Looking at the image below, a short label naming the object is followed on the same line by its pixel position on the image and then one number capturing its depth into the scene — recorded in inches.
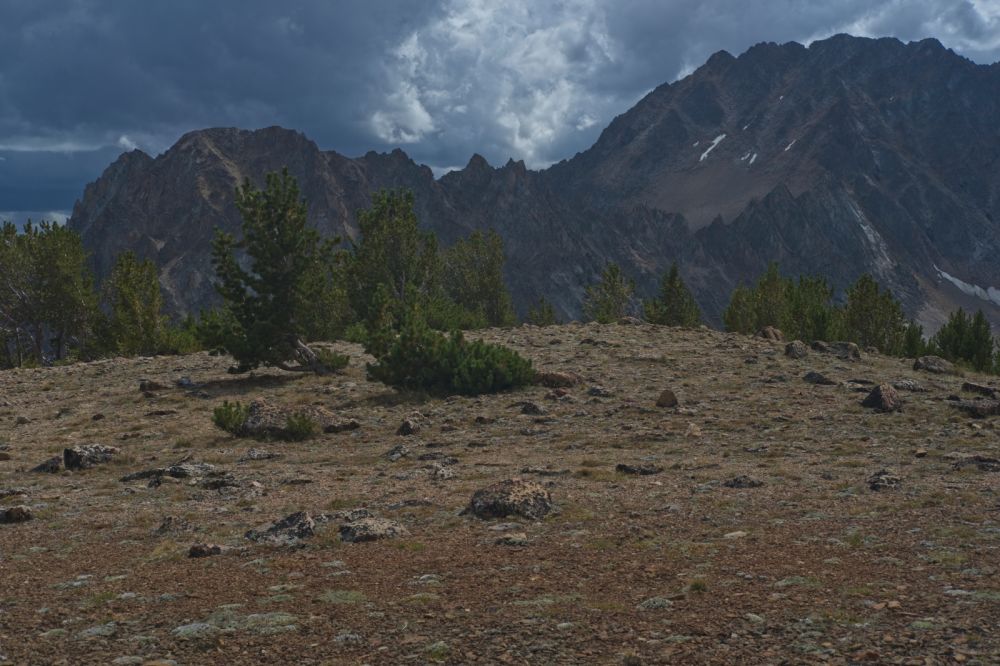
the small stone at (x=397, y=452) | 750.2
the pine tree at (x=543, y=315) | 3688.5
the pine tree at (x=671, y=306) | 2775.6
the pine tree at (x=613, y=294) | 3181.6
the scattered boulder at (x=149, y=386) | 1175.0
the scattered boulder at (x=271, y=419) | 863.1
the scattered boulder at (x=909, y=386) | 1020.0
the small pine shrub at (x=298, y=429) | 860.0
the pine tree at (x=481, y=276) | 3585.1
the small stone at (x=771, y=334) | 1685.5
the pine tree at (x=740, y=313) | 2893.7
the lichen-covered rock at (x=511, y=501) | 500.1
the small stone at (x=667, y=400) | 949.2
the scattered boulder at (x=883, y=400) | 882.1
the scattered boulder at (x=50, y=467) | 717.9
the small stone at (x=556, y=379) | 1106.7
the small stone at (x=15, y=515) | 534.9
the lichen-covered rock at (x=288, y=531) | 456.8
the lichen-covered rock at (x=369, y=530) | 459.2
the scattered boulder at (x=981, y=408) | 839.7
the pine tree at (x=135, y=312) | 2069.4
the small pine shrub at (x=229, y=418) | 853.8
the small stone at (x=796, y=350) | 1332.8
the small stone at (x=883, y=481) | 546.0
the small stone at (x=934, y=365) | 1290.6
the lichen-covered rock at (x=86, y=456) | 730.8
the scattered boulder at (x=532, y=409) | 947.3
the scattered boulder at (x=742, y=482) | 567.5
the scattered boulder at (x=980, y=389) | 989.2
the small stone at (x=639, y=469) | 630.5
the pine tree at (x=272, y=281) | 1251.8
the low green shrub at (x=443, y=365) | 1094.4
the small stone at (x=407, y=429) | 873.5
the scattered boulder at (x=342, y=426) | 889.5
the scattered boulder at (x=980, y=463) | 599.7
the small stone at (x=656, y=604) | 319.6
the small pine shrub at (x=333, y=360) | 1296.8
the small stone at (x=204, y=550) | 436.8
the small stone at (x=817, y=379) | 1080.2
